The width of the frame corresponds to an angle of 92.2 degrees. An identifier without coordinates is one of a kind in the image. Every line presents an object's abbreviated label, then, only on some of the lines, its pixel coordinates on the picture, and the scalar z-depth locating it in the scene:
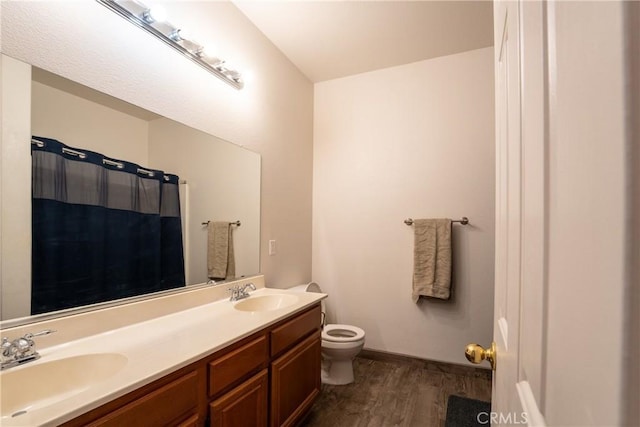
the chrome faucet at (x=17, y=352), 0.96
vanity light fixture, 1.38
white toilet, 2.36
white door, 0.19
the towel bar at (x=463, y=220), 2.56
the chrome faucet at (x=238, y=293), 1.94
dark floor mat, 1.94
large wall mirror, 1.06
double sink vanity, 0.88
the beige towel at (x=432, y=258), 2.55
